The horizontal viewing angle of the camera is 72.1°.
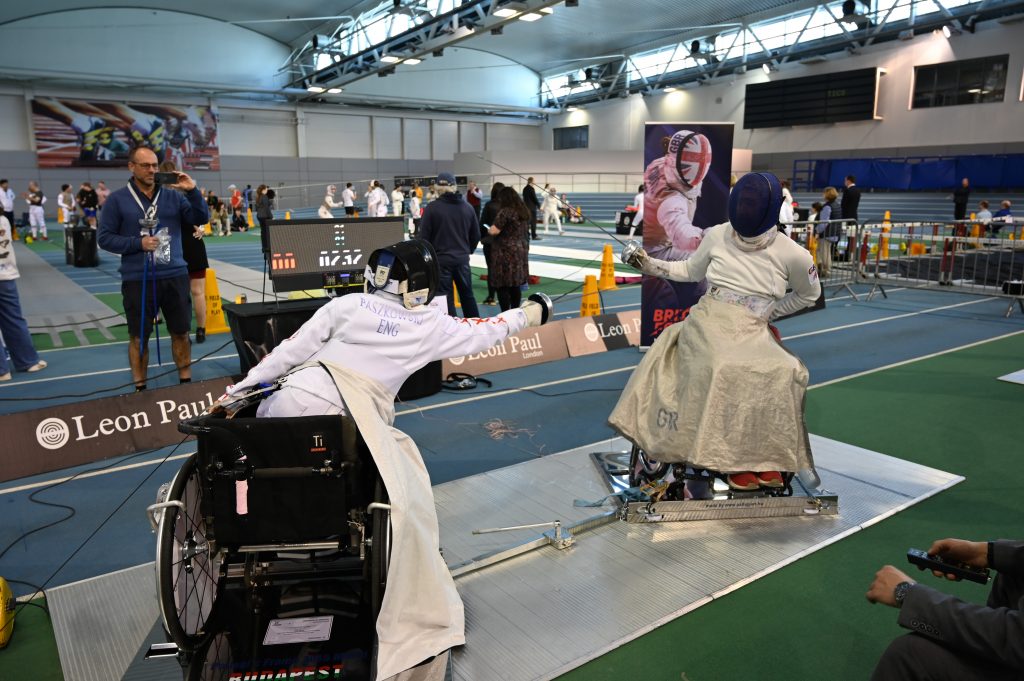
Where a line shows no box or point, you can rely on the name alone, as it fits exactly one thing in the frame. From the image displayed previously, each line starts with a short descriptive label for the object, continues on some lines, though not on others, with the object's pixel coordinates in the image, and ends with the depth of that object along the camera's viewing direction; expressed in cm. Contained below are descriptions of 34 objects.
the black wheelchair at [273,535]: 216
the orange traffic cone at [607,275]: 1010
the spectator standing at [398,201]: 1930
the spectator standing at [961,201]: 1830
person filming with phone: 481
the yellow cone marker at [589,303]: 856
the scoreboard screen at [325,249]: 520
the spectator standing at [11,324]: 585
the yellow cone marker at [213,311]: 803
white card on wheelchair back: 232
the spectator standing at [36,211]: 1884
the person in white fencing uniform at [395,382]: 226
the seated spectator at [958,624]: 151
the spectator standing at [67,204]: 2077
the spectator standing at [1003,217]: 1454
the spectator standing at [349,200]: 1990
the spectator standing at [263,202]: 1659
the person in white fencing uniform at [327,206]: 1553
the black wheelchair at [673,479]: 370
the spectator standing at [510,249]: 749
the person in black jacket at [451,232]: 670
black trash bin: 1348
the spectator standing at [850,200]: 1234
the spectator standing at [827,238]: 1145
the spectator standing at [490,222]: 805
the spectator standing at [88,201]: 1641
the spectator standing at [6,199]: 1683
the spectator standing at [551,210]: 2026
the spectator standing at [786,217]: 998
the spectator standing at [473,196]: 1277
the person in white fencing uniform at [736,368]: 330
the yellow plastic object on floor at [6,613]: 257
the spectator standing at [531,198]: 1413
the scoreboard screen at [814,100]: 2388
